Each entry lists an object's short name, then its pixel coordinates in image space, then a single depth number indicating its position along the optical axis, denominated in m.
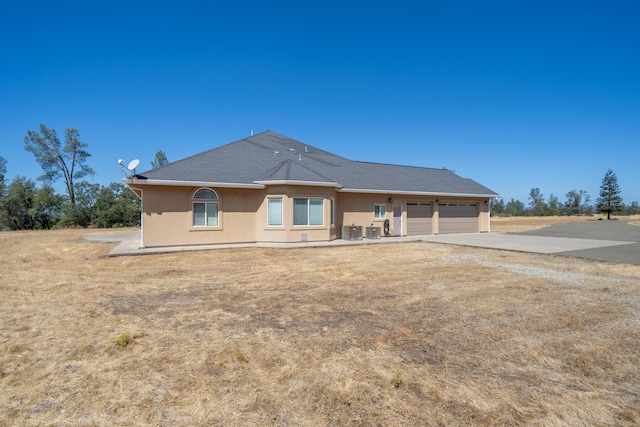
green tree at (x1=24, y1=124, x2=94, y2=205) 34.03
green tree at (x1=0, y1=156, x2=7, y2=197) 31.91
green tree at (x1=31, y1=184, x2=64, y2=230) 28.02
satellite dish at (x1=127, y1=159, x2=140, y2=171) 12.33
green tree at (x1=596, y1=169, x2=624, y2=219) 50.84
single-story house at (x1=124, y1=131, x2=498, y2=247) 13.17
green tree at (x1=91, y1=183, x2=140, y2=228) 28.89
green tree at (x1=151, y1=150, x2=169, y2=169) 42.25
